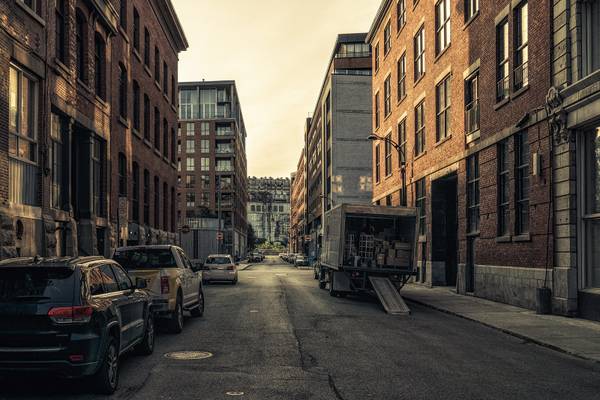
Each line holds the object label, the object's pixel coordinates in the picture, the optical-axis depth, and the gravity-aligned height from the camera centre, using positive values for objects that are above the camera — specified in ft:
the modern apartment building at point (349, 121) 214.90 +34.47
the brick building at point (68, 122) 51.55 +10.50
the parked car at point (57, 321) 22.65 -3.73
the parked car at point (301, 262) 236.43 -15.62
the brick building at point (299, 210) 389.19 +7.28
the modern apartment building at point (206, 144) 358.02 +43.80
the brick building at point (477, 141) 59.57 +9.98
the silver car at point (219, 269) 103.14 -8.00
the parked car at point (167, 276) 41.19 -3.84
